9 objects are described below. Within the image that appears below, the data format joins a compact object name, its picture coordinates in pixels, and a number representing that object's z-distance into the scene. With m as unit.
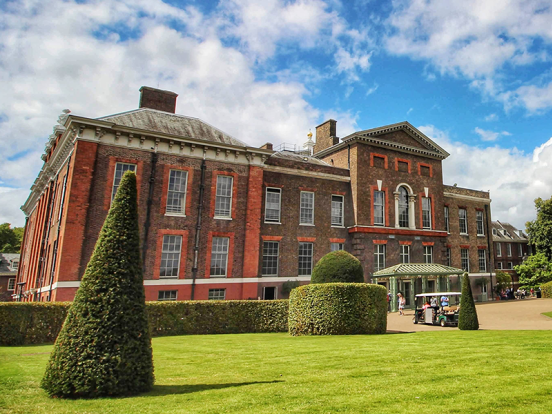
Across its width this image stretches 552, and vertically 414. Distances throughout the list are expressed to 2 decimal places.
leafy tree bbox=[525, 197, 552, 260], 47.59
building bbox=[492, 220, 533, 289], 56.53
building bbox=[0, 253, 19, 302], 48.80
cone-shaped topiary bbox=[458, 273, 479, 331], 16.55
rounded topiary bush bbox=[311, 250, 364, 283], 17.70
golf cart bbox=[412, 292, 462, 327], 19.64
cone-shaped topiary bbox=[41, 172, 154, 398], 6.60
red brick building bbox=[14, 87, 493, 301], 21.83
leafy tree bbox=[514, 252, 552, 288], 45.57
